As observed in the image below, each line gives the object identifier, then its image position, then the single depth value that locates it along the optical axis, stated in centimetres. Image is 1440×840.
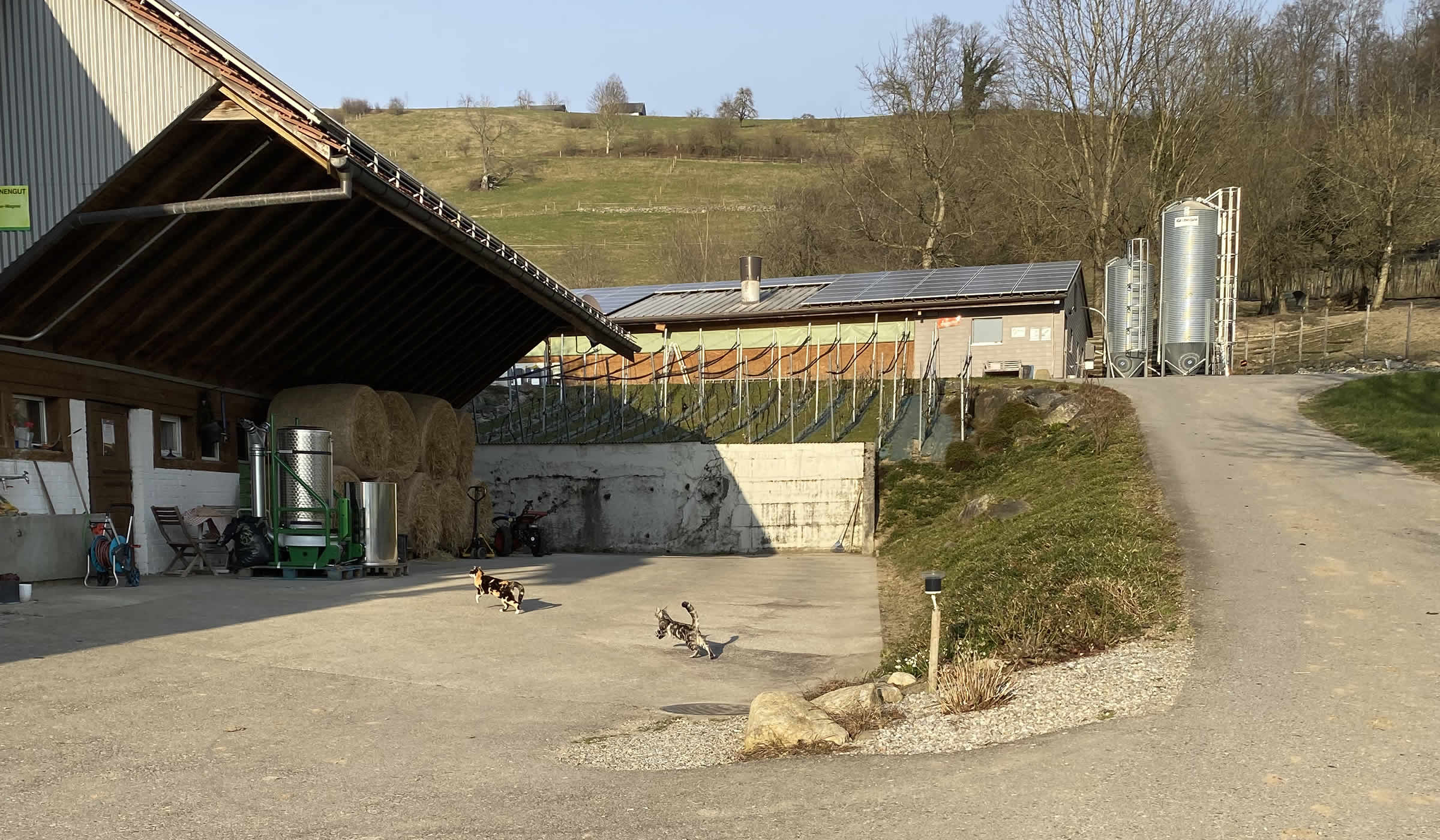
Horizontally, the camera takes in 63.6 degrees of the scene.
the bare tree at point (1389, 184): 4669
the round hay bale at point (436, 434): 2206
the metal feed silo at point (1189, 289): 3341
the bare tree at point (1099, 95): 4512
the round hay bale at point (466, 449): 2362
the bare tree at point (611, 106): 11738
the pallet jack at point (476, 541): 2347
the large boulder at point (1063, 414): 2623
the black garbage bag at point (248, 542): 1755
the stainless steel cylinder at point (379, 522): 1814
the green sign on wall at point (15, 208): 1487
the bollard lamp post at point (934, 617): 901
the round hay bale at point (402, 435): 2094
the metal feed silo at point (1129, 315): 3491
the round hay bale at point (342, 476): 1847
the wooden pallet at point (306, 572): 1766
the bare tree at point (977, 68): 6762
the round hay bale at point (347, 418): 1911
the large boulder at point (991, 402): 2734
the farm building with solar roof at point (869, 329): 3278
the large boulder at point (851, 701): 892
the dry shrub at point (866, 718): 853
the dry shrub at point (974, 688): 858
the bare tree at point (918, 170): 5225
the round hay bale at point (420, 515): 2069
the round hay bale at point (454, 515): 2222
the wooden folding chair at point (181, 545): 1788
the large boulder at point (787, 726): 806
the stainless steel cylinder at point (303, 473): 1780
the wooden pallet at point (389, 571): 1836
